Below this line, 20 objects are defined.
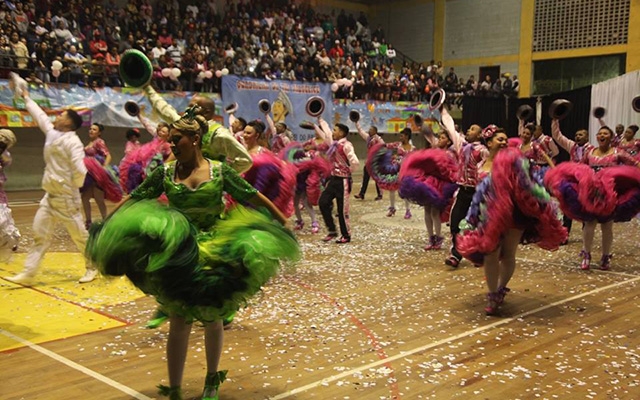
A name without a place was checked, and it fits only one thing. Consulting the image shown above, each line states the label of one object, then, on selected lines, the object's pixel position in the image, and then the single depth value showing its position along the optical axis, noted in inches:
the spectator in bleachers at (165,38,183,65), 665.0
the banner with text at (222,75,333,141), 703.1
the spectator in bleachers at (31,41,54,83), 559.5
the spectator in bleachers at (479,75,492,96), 960.4
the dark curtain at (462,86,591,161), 849.5
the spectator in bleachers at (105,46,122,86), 618.5
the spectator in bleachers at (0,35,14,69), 542.6
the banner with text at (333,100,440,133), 810.2
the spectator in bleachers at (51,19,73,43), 608.4
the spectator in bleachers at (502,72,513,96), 975.6
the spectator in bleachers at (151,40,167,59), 654.5
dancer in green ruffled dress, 121.9
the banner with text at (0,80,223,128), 544.4
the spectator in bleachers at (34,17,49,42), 587.8
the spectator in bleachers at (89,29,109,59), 628.4
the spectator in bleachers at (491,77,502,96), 971.3
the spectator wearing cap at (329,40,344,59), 899.4
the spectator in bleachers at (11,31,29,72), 548.4
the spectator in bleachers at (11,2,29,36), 577.6
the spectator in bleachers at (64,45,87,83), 584.7
